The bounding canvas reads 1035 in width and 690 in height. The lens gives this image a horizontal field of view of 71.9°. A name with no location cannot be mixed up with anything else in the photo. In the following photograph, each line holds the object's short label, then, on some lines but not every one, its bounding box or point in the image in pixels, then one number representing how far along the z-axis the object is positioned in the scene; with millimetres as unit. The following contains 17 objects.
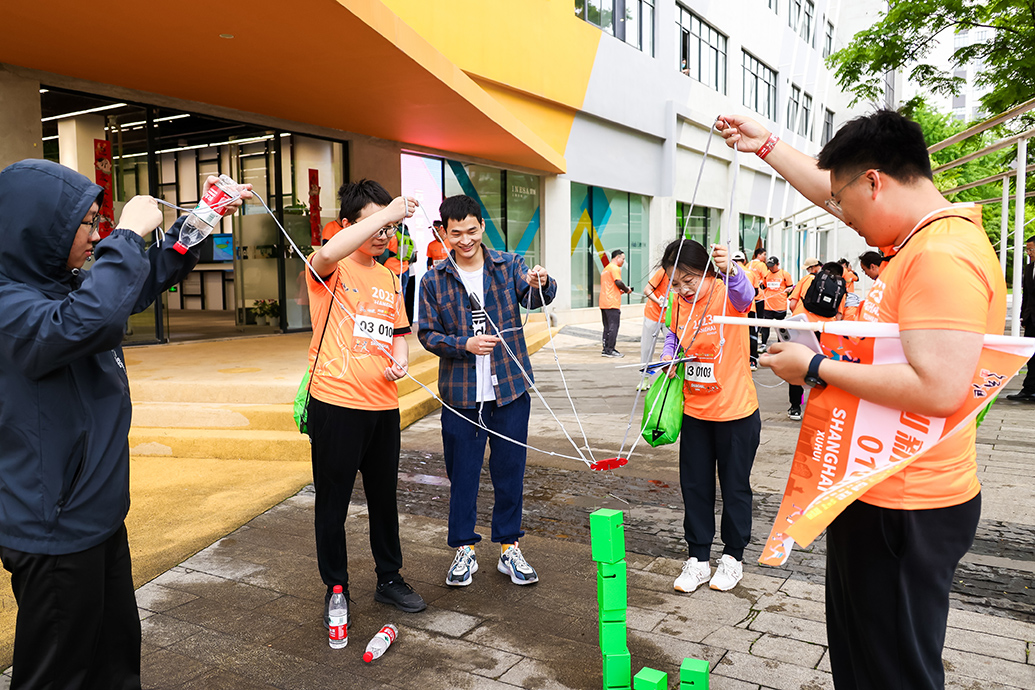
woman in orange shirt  3559
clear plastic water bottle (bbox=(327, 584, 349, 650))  3098
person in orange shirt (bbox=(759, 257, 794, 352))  11672
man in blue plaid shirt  3680
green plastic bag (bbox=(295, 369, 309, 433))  3354
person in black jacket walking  8607
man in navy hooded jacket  1806
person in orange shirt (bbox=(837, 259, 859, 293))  10309
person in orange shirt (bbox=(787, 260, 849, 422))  7691
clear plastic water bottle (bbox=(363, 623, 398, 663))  2959
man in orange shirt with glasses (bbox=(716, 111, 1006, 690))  1596
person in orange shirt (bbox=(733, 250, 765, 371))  11167
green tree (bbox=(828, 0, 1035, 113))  9953
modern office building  7527
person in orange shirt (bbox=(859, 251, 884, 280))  6249
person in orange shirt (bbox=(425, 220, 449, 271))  3736
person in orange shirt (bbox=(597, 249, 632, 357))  13156
